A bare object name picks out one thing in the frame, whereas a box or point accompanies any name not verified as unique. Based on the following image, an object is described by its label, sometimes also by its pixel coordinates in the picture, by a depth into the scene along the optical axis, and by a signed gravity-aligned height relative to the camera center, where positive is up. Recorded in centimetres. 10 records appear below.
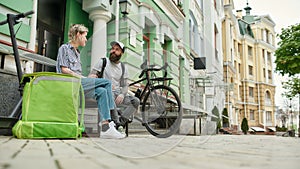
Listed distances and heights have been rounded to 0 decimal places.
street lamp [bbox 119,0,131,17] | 542 +192
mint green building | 237 +94
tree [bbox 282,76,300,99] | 1303 +113
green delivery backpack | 248 +2
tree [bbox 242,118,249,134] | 1950 -108
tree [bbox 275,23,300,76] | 1050 +214
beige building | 2684 +436
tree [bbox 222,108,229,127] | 1722 -58
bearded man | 280 +29
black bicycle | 260 +6
